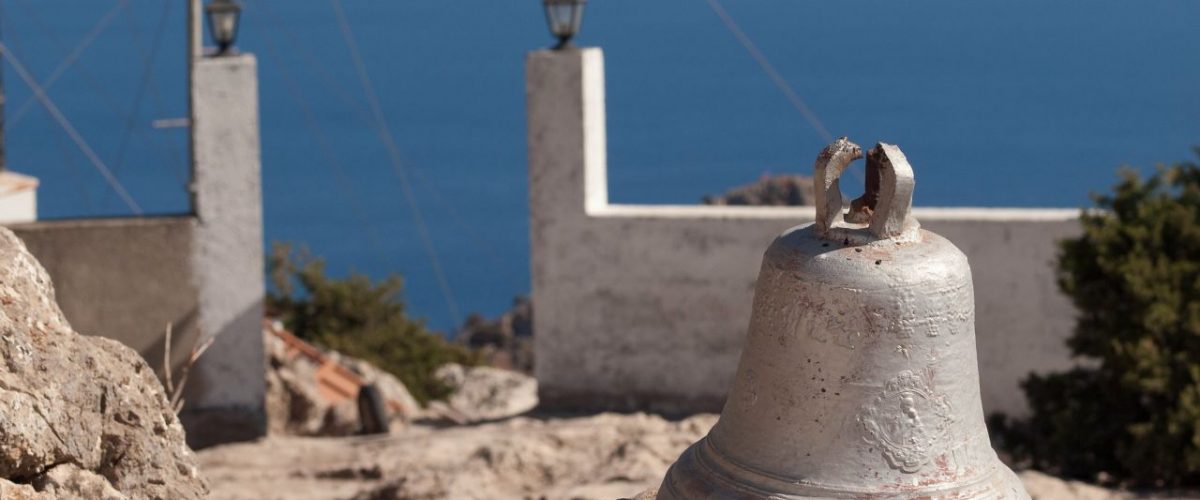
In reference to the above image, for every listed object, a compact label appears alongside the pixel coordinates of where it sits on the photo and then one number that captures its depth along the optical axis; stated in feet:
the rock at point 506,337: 72.84
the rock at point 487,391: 44.60
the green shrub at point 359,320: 53.47
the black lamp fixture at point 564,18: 33.73
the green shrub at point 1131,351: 27.05
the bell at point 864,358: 13.56
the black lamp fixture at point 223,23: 33.12
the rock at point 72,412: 13.42
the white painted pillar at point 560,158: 33.42
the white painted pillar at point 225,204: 32.40
